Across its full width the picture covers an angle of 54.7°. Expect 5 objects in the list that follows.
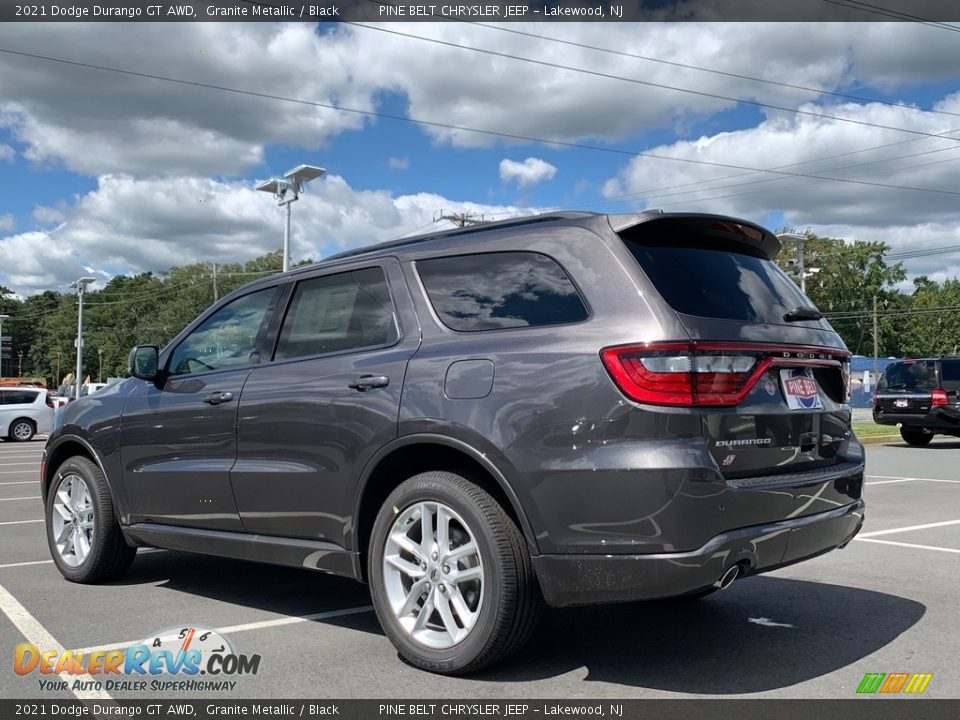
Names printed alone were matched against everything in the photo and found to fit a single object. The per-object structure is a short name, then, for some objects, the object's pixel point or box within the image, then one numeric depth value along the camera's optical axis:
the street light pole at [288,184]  21.09
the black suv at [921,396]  18.08
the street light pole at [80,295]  40.03
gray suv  3.42
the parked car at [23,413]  25.72
